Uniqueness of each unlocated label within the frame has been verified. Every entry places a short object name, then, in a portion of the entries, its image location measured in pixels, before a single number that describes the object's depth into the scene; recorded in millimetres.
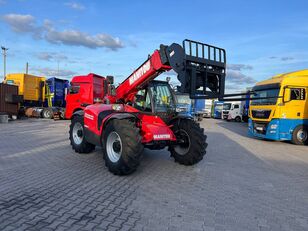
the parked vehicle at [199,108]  29594
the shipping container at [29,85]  22188
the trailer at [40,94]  22266
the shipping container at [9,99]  18953
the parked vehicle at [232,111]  30641
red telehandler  5992
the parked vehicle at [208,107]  37344
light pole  43600
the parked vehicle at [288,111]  12641
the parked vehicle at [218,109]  36062
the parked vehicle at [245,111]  29031
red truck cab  17000
